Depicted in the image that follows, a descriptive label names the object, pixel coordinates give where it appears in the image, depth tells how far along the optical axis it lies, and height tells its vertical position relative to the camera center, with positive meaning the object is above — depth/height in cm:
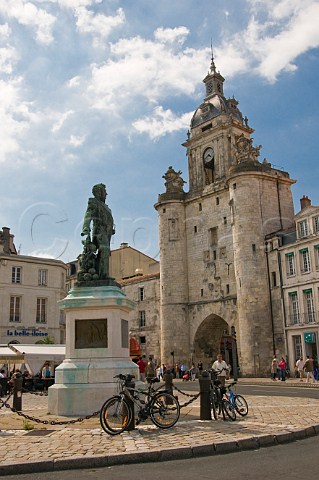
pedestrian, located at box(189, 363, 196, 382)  3425 -136
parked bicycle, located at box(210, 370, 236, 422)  964 -95
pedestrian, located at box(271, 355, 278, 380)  2951 -107
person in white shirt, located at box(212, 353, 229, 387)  1332 -38
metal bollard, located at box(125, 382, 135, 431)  830 -94
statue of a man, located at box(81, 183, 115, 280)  1187 +295
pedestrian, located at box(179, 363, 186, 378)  3773 -120
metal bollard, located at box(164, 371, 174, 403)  1231 -64
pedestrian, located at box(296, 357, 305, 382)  3011 -98
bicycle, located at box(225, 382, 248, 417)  1000 -101
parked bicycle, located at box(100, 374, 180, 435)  823 -90
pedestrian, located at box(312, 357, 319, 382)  2925 -126
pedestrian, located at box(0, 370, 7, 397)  1854 -91
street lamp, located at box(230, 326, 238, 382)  3326 +50
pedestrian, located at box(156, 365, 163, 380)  3278 -119
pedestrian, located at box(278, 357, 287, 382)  2925 -109
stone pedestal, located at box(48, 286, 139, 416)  1039 +11
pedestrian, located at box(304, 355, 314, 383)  2581 -84
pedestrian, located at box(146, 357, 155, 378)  2548 -82
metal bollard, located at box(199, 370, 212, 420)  959 -88
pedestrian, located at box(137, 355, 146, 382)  1788 -39
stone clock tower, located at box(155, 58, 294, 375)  3591 +907
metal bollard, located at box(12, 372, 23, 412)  1251 -77
